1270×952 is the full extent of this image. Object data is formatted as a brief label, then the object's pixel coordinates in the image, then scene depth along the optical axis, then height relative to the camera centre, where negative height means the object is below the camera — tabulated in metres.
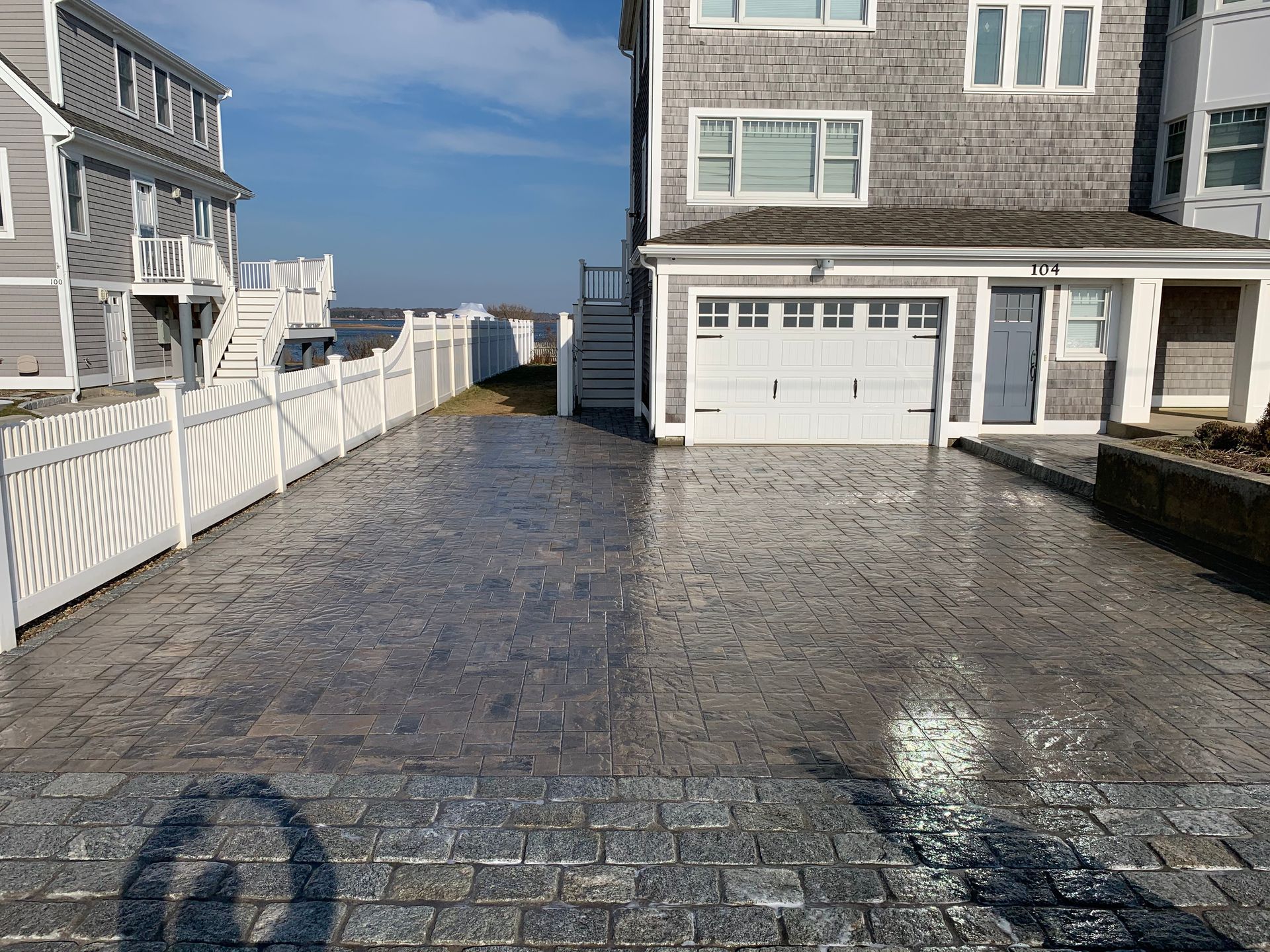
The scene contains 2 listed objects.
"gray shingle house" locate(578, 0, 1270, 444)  14.45 +2.34
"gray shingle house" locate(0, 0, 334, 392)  19.22 +2.39
